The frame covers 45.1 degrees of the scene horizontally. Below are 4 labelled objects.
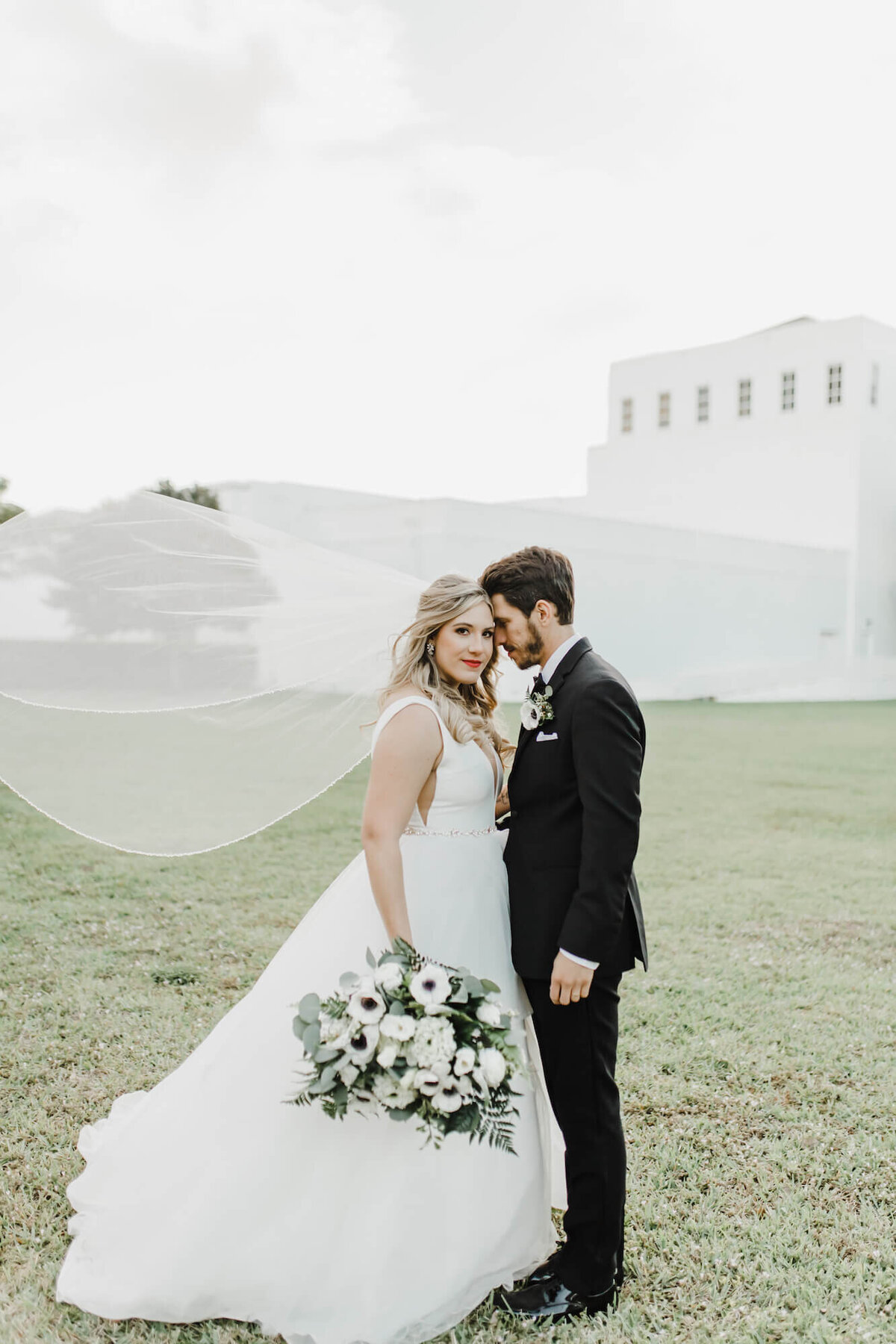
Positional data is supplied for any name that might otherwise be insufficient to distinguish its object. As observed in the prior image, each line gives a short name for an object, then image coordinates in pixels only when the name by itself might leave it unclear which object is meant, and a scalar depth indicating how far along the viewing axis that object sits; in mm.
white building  30109
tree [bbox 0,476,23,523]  24602
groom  2895
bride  2992
